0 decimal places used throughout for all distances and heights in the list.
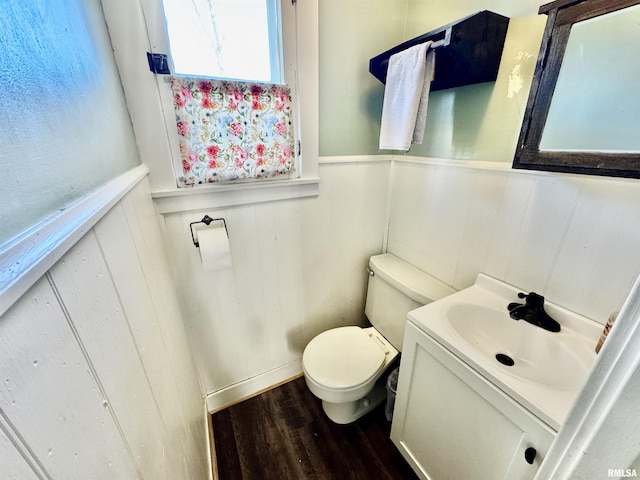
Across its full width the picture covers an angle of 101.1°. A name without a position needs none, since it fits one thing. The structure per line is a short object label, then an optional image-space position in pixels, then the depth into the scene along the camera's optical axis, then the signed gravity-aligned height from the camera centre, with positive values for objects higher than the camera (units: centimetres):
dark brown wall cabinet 89 +29
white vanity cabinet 71 -87
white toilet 123 -105
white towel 102 +15
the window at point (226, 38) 96 +36
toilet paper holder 114 -35
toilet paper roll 110 -44
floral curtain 101 +3
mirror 70 +11
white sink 70 -65
